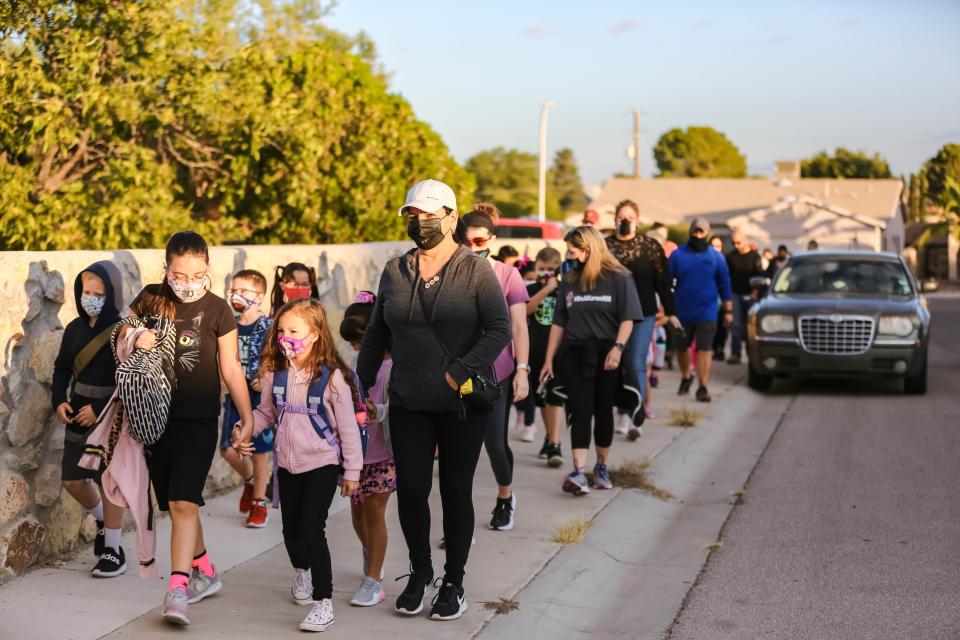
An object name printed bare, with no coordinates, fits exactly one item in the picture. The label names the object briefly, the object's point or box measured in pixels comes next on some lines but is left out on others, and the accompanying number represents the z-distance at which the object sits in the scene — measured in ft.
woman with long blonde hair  29.30
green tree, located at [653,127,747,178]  372.79
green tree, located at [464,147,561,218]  337.72
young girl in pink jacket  19.44
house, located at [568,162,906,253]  192.44
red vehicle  83.82
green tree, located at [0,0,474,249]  41.50
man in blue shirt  46.11
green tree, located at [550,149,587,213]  417.28
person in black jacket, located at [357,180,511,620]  19.49
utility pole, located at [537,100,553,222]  144.66
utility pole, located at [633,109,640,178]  229.25
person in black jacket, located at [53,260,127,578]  21.24
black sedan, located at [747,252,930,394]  49.34
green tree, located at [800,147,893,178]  315.99
